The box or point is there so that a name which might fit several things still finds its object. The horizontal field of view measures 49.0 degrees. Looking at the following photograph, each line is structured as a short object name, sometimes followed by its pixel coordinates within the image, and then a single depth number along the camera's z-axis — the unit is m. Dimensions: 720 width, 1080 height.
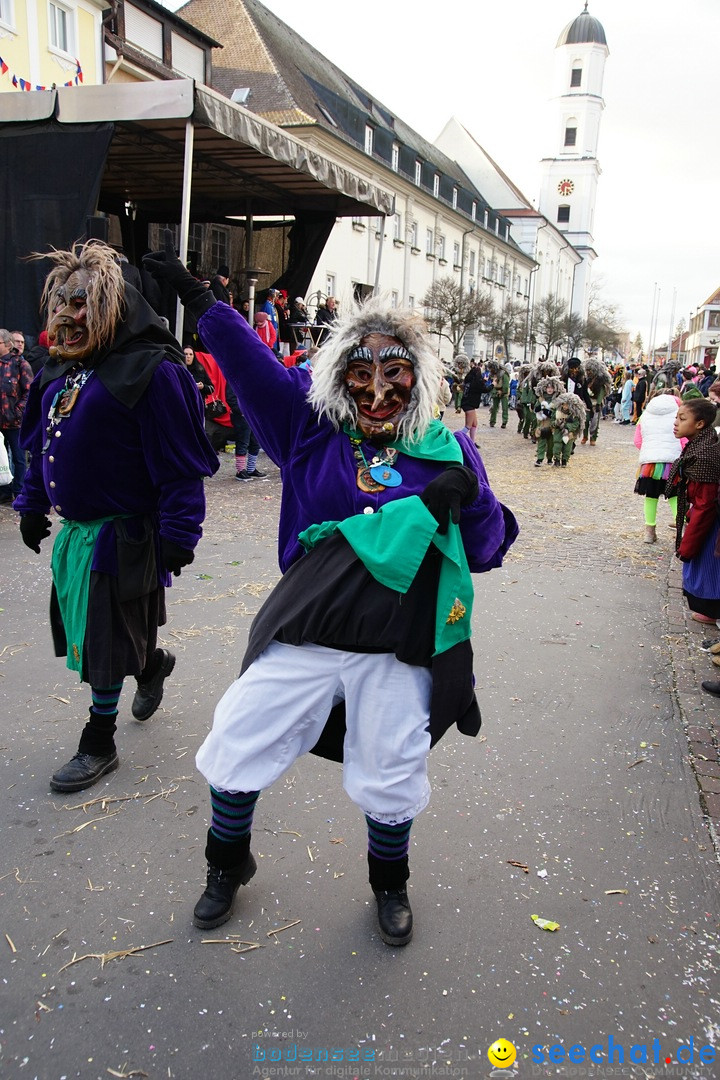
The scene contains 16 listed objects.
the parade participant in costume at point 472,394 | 17.00
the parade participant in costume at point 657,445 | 7.92
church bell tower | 80.88
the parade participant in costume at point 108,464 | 3.00
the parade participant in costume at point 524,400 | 18.08
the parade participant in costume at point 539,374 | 15.90
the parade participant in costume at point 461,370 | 17.61
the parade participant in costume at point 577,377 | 17.36
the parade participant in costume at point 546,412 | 14.11
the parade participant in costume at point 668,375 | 17.03
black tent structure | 8.34
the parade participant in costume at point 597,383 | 17.42
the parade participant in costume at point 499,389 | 21.34
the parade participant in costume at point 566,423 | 13.75
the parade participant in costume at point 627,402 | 25.92
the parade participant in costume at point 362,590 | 2.23
